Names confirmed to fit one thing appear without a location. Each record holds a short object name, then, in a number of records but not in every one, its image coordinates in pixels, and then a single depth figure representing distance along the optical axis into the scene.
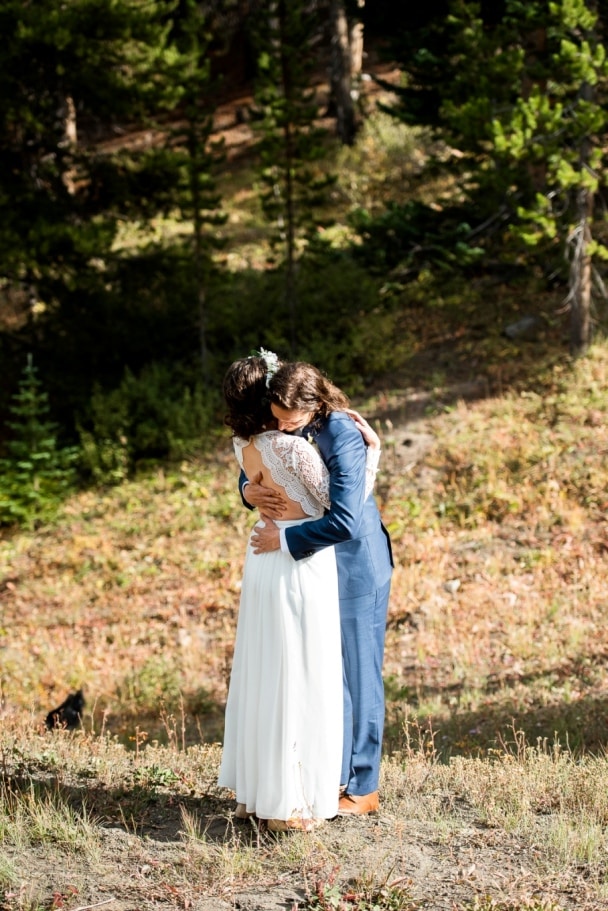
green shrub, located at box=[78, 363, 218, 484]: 15.05
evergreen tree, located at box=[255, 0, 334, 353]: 15.38
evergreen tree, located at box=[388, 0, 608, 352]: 12.12
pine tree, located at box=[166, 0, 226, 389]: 15.32
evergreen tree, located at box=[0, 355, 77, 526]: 14.31
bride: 4.49
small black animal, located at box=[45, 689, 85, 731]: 7.97
